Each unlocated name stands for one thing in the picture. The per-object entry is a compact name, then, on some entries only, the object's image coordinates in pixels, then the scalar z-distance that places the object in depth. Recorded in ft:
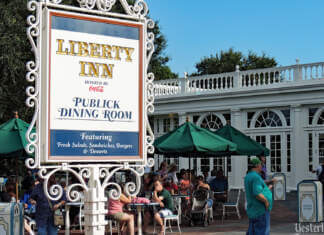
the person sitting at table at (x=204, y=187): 48.06
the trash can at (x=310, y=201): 46.62
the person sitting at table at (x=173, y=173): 59.31
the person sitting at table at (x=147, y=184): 48.33
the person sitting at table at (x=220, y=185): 54.54
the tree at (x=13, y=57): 73.10
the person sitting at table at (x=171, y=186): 48.73
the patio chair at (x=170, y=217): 40.26
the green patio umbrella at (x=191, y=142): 49.90
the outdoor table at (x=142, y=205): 34.92
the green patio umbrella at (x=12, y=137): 42.32
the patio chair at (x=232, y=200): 50.53
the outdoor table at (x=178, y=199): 47.11
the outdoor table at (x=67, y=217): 30.82
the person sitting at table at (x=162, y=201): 40.09
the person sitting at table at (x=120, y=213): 36.60
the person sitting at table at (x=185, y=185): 52.25
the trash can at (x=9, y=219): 28.09
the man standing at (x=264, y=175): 31.80
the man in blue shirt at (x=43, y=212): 32.30
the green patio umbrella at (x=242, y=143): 54.75
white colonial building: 82.43
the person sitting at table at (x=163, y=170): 60.23
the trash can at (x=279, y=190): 70.74
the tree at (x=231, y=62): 188.28
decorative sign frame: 20.84
